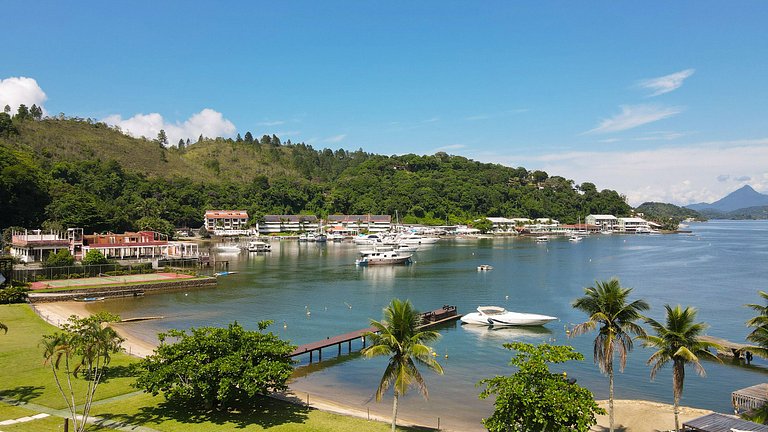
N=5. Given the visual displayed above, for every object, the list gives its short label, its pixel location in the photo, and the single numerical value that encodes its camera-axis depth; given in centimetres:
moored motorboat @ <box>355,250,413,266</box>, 8912
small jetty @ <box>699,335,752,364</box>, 3297
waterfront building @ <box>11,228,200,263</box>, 6538
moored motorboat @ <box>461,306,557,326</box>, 4303
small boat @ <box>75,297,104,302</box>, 5149
